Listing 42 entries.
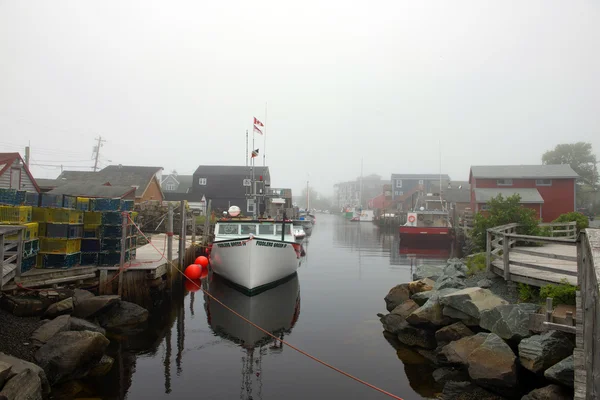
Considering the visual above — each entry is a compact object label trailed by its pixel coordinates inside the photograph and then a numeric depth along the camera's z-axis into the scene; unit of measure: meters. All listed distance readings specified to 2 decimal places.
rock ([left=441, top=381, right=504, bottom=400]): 7.20
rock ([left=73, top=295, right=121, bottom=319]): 10.32
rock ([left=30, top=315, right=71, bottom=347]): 8.07
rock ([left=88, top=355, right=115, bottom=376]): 8.34
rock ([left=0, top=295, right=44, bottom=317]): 9.10
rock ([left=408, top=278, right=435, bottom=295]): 12.56
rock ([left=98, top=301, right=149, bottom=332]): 11.08
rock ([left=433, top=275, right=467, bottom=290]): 11.07
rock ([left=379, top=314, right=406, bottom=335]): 10.98
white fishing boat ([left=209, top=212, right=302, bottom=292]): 15.03
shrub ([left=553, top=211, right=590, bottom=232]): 19.20
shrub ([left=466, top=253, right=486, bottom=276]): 12.99
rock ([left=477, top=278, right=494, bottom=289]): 10.36
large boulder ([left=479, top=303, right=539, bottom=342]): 7.64
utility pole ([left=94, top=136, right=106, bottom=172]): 58.06
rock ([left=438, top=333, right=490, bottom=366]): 7.98
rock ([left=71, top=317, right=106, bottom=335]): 9.10
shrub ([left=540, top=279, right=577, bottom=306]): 7.87
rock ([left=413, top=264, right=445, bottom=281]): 14.86
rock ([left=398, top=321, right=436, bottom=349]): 10.01
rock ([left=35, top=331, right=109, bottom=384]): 7.59
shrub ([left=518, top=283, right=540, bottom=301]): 9.04
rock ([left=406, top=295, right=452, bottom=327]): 9.62
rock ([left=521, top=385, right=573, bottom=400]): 6.01
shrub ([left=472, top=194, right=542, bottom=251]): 17.63
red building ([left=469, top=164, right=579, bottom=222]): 41.31
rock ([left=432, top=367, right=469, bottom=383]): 8.05
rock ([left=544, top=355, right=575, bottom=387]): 5.95
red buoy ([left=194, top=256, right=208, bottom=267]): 20.69
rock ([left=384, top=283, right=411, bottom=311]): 13.07
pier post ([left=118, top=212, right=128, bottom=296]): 12.01
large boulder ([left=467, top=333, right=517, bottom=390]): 6.98
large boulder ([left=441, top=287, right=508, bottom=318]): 8.89
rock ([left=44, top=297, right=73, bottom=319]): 9.61
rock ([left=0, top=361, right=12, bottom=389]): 5.81
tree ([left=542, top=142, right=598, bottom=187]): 66.25
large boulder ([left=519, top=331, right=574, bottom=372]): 6.69
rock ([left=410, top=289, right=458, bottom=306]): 10.60
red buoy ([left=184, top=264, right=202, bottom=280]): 17.98
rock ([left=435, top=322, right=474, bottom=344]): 8.89
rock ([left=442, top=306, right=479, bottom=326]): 8.92
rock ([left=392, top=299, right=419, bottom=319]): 11.26
